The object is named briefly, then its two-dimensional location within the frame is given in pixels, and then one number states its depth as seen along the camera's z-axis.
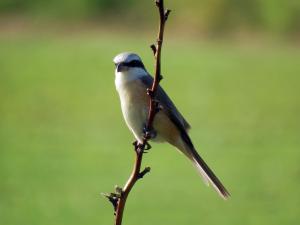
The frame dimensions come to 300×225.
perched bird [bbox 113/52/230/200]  9.46
